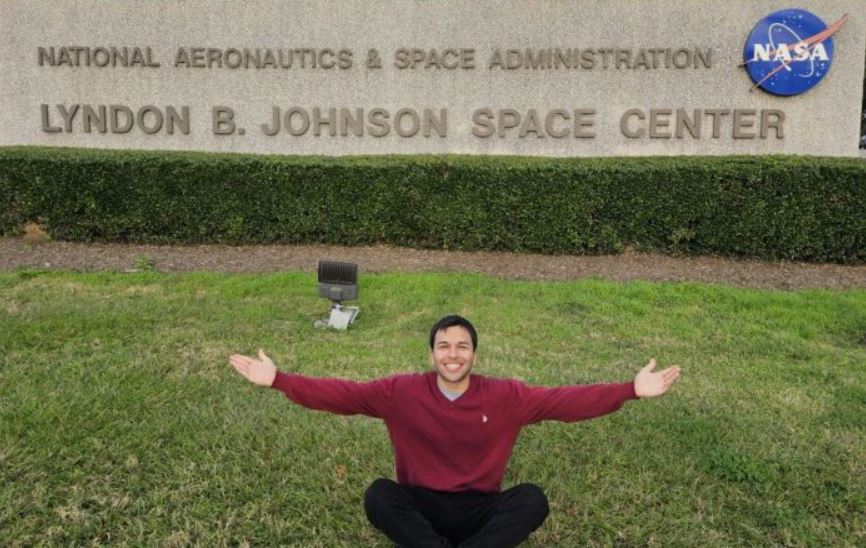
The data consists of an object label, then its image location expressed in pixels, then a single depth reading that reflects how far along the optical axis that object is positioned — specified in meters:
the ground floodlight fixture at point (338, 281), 5.12
